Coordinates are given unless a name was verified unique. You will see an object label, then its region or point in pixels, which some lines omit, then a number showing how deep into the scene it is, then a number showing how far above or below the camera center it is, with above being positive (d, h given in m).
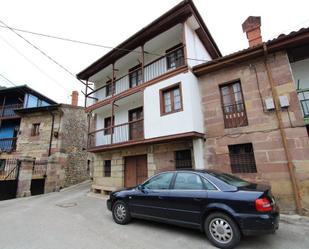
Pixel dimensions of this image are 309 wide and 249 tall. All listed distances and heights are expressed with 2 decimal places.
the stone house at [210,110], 6.04 +2.07
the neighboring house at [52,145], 12.80 +2.03
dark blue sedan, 3.31 -0.83
